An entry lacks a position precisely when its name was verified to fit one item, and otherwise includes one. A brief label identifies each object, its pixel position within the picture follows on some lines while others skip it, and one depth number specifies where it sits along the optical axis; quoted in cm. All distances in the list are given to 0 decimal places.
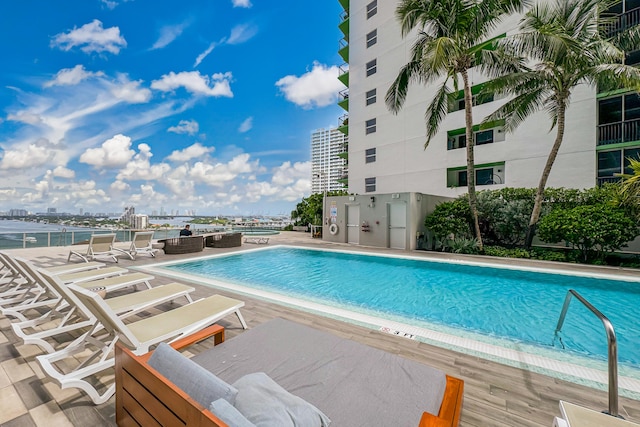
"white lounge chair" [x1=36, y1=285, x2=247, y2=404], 202
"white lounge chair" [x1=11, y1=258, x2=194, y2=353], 273
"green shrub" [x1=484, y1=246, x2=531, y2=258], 982
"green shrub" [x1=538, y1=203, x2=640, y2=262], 804
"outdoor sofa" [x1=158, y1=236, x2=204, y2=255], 1002
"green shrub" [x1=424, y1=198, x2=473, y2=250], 1108
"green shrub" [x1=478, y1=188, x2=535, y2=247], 1108
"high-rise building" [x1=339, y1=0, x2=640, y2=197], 1173
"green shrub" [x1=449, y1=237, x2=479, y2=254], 1075
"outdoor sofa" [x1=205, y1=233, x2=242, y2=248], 1202
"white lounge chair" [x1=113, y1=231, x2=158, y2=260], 910
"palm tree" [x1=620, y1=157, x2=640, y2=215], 772
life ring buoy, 1412
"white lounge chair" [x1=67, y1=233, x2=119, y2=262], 826
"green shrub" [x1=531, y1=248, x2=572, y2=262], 935
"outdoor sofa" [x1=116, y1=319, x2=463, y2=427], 129
